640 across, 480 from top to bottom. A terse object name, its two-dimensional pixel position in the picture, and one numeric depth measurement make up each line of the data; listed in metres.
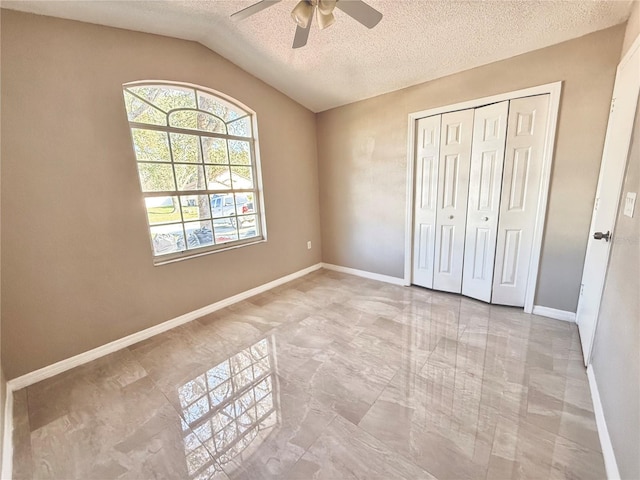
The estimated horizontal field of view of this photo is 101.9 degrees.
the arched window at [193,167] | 2.43
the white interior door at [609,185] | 1.64
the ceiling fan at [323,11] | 1.49
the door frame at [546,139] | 2.28
